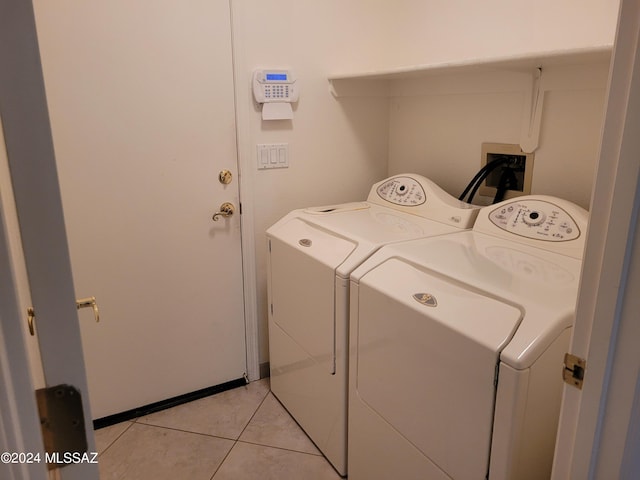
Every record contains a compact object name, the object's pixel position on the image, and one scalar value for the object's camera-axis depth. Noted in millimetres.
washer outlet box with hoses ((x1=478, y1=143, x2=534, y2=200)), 1957
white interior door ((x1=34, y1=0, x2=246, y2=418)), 1882
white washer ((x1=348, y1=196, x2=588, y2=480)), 1120
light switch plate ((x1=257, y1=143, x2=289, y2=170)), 2307
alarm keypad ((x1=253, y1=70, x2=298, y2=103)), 2201
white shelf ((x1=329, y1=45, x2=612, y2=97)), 1428
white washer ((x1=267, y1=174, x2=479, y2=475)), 1783
